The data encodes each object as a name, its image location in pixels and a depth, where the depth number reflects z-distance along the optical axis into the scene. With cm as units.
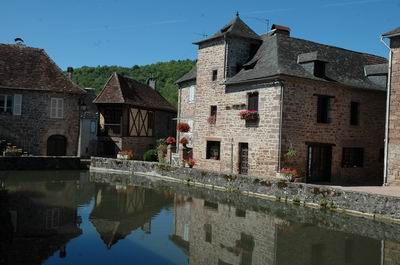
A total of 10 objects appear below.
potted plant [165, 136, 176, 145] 2556
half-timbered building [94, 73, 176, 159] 3088
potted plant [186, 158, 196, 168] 2240
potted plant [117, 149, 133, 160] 2716
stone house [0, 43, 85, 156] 2733
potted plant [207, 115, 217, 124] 2261
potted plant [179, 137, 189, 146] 2391
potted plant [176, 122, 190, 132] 2433
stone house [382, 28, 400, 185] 1686
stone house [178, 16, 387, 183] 1909
